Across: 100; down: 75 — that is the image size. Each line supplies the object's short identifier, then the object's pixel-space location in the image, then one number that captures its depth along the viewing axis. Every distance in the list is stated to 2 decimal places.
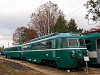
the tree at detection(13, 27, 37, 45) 31.36
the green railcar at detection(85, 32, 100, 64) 8.95
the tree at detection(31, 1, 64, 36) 22.85
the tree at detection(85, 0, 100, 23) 15.42
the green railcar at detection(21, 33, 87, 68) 8.21
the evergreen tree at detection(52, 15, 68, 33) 22.69
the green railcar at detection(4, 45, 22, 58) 15.81
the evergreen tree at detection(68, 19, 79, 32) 25.23
